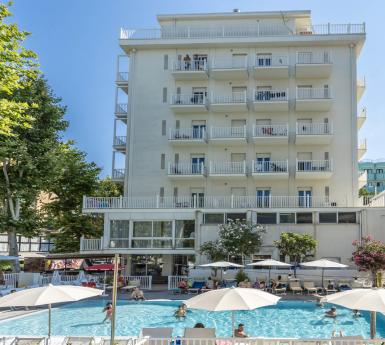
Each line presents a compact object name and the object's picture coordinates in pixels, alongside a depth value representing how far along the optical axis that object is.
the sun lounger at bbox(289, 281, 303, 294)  24.58
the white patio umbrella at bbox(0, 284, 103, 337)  10.51
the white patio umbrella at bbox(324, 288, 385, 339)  9.12
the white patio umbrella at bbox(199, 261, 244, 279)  23.93
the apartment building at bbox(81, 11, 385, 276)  32.53
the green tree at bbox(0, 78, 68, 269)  29.38
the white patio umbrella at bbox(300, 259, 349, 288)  22.48
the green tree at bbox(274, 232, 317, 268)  26.95
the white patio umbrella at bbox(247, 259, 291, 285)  23.73
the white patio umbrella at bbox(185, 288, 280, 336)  10.20
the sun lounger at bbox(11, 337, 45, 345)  11.43
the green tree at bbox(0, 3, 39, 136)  13.40
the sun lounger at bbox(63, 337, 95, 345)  11.59
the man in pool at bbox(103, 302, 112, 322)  18.06
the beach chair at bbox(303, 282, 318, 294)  24.30
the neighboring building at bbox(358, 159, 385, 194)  112.12
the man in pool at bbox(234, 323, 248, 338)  12.76
